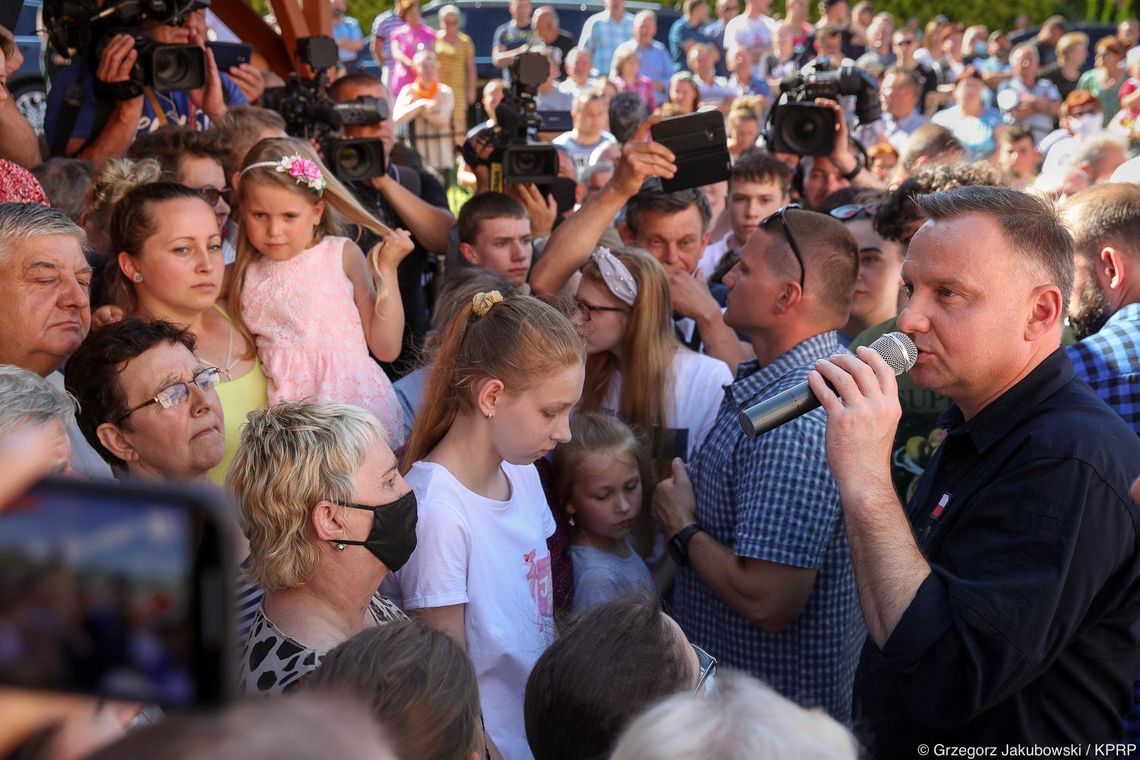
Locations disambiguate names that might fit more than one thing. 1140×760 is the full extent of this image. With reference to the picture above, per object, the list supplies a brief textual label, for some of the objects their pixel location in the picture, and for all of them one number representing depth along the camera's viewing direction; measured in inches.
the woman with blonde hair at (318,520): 94.0
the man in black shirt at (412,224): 199.0
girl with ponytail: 108.0
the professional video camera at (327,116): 185.2
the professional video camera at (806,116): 221.9
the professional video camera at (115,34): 179.0
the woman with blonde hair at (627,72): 458.0
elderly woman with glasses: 111.2
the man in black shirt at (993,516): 81.4
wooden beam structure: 263.9
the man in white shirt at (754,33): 535.5
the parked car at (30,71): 318.8
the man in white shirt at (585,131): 359.3
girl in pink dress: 143.3
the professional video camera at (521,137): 201.6
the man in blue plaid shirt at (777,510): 114.7
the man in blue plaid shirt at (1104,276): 127.7
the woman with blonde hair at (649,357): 158.1
